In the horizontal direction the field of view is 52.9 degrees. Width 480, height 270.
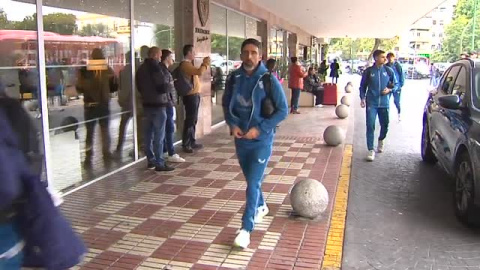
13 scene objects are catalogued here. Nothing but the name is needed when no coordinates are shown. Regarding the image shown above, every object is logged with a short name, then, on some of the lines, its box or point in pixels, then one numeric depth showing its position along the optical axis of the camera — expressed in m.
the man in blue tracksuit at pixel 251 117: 4.14
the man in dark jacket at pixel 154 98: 6.77
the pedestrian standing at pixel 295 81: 14.95
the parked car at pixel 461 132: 4.80
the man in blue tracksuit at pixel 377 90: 7.75
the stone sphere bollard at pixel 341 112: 13.45
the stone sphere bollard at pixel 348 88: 23.11
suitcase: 17.18
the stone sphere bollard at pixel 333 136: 8.99
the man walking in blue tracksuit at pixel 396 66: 12.52
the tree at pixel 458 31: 53.62
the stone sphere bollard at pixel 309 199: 4.96
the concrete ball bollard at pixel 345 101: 15.77
